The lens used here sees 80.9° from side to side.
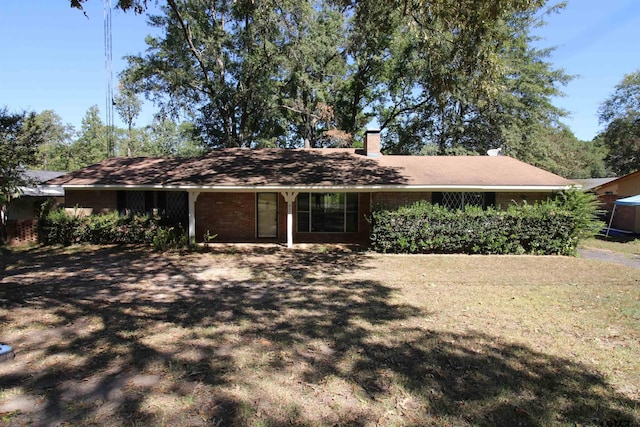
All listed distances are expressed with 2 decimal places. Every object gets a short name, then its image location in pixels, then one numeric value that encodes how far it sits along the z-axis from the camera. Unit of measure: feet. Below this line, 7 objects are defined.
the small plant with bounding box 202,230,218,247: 41.13
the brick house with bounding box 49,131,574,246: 41.09
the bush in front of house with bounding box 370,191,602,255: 38.24
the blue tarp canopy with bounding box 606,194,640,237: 54.75
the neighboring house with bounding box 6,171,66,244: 43.27
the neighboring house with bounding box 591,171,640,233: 66.85
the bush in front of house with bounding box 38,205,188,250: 42.09
